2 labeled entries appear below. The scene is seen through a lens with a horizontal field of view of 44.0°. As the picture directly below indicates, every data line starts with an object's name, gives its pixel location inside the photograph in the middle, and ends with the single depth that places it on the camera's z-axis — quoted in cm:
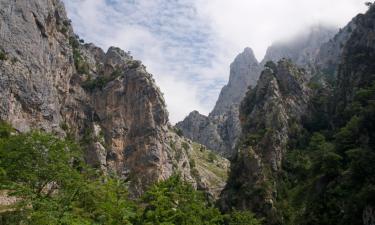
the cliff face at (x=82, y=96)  8940
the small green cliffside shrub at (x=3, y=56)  8538
